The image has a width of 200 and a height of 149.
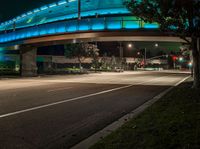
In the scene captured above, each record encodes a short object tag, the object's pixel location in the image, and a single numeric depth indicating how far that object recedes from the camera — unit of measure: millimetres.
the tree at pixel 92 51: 71519
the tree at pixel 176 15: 16016
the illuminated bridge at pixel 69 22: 32469
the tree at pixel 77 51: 70125
